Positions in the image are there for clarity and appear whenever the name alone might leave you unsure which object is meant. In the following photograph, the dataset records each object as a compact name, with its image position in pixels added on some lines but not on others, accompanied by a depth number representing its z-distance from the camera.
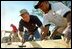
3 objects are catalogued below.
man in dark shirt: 1.01
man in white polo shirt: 1.01
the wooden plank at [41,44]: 1.01
